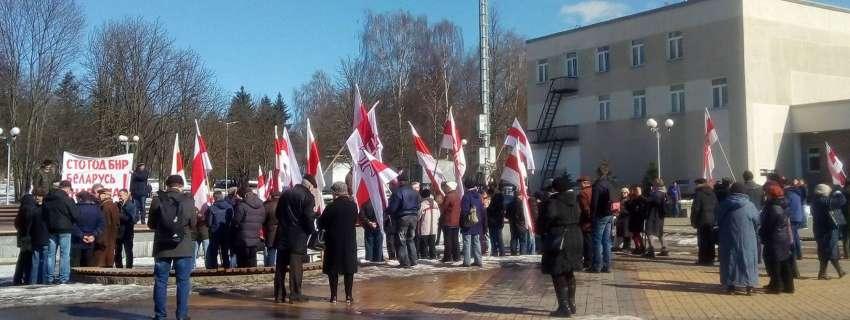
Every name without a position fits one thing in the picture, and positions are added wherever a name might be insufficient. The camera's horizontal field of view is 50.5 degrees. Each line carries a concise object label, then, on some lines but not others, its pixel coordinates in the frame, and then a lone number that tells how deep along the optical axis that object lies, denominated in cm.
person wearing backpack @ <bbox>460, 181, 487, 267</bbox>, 1670
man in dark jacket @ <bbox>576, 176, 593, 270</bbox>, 1549
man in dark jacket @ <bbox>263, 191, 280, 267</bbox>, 1569
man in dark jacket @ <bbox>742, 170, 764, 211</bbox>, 1752
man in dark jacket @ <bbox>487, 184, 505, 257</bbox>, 1942
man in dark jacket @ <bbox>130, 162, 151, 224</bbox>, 2542
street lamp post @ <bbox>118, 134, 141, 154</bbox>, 4137
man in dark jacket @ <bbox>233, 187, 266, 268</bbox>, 1502
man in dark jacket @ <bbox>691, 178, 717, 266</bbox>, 1702
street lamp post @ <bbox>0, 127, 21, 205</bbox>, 3997
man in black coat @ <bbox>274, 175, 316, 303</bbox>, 1216
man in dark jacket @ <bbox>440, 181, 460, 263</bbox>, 1711
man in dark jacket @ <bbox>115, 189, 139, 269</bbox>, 1659
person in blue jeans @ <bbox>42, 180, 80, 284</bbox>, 1438
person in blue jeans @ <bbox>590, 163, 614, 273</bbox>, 1550
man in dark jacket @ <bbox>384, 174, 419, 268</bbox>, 1694
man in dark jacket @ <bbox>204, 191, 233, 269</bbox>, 1596
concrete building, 4191
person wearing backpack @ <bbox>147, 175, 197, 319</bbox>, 1038
